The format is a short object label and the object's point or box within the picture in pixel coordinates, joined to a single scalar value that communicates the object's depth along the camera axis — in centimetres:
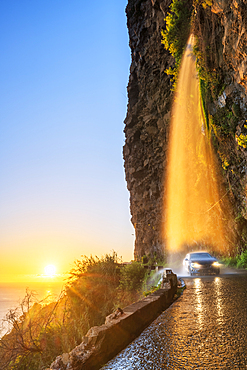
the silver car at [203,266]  1330
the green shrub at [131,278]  1637
